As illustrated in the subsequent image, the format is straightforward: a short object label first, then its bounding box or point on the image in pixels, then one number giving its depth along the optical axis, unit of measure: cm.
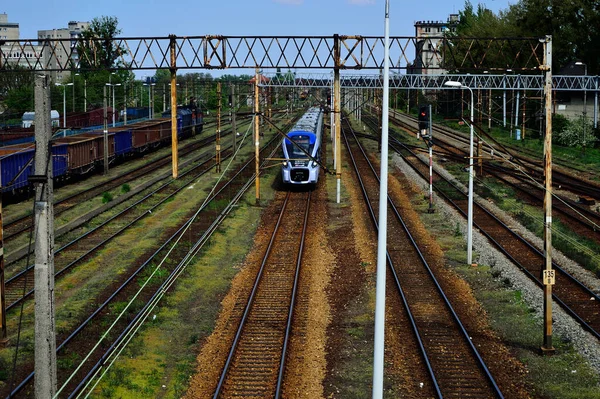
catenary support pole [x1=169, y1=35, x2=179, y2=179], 3916
